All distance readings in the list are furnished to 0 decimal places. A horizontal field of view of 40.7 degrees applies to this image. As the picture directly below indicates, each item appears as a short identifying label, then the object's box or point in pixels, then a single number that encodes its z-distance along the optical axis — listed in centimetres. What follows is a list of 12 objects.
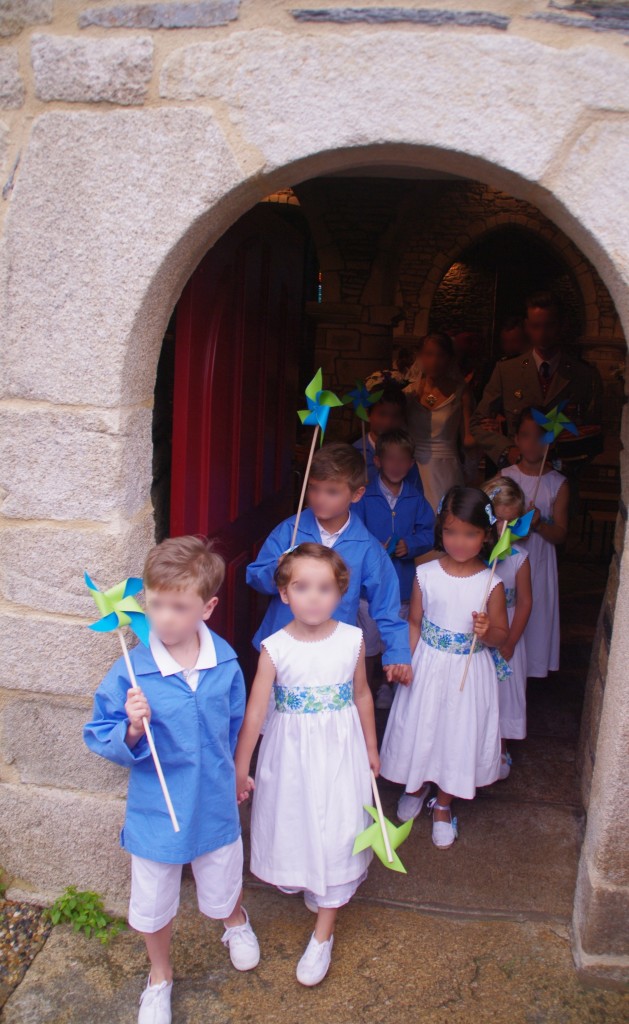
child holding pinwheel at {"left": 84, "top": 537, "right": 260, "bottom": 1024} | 235
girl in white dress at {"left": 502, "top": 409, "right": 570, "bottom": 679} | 416
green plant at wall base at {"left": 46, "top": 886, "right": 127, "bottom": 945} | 287
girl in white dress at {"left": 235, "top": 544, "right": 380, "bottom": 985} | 266
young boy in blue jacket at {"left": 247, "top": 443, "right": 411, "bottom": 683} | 313
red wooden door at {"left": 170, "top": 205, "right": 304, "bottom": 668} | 304
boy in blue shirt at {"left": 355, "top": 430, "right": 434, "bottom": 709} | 397
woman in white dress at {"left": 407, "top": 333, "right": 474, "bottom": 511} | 465
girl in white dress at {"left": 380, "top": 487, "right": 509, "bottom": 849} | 324
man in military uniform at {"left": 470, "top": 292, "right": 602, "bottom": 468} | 459
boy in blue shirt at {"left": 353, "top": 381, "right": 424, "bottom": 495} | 432
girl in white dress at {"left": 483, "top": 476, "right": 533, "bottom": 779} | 358
